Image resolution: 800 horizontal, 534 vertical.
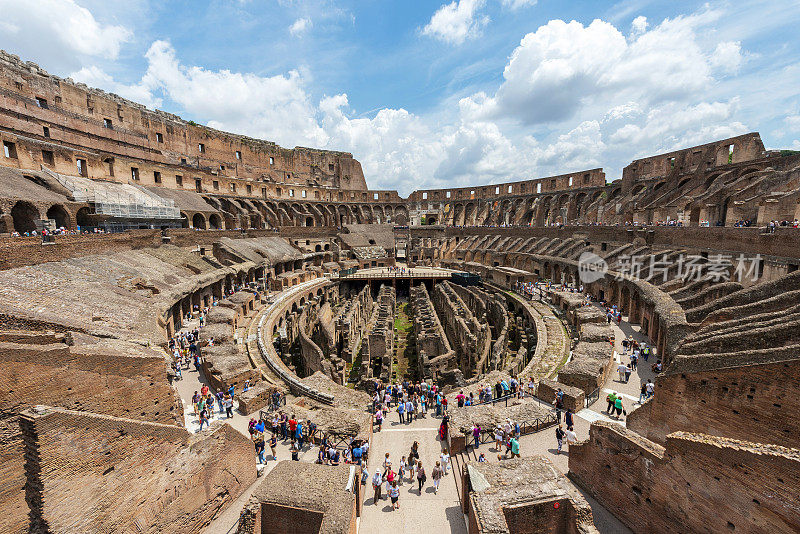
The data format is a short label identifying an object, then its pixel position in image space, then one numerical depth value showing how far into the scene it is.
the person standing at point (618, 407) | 10.52
